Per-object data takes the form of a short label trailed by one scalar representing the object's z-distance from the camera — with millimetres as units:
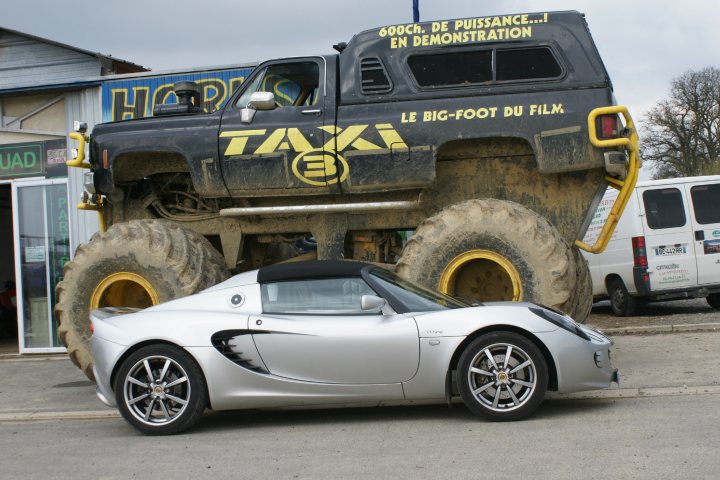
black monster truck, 8445
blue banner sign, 13289
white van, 14672
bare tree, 45625
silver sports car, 6496
